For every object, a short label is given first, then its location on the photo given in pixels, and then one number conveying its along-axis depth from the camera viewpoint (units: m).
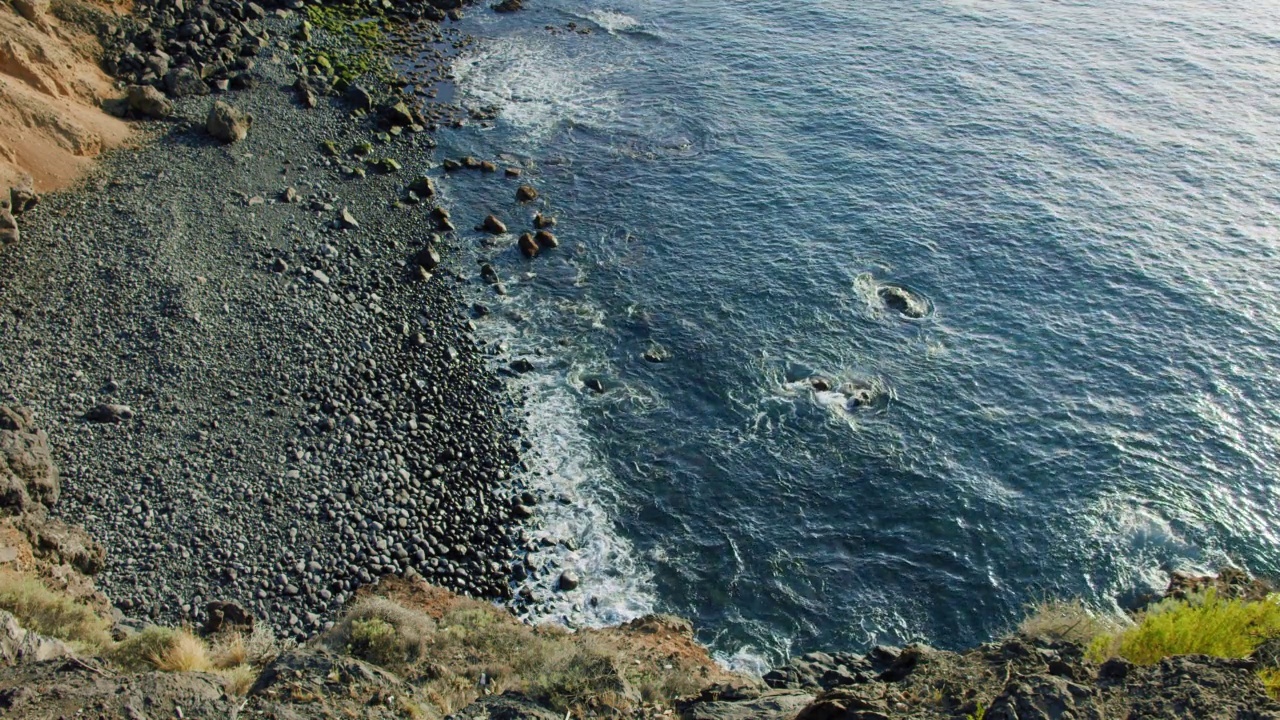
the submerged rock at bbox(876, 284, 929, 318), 41.91
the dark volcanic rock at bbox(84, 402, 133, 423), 30.44
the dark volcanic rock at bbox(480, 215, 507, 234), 46.47
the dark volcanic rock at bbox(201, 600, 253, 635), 25.00
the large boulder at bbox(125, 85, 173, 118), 47.16
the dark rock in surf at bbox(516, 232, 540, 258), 45.03
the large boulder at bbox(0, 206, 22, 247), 36.56
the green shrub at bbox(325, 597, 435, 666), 21.98
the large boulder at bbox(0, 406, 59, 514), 25.55
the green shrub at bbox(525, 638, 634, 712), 19.47
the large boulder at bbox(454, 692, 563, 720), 18.34
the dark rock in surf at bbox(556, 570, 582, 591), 29.39
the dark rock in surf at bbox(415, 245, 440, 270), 42.69
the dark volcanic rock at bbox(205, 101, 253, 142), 47.16
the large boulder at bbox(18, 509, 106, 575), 24.55
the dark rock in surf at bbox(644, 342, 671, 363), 39.03
